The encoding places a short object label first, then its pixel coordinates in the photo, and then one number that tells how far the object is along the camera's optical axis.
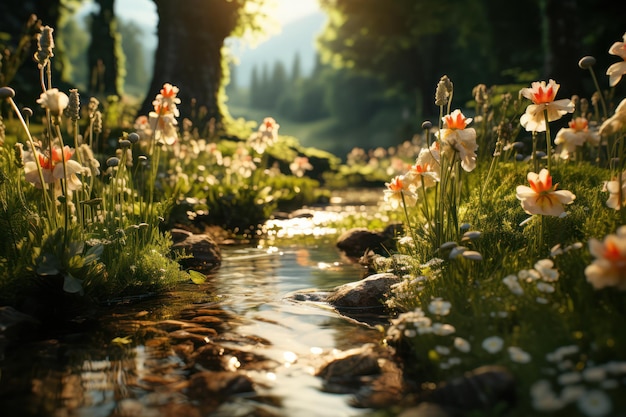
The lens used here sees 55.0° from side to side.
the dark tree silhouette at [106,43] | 25.59
